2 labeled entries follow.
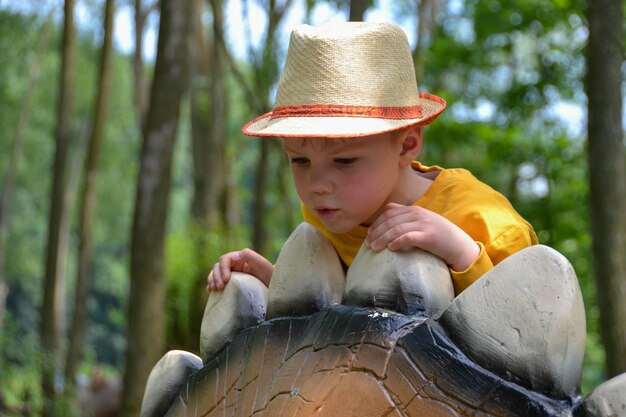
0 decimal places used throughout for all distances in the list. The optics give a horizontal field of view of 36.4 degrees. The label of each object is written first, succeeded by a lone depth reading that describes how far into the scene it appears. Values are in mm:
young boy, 1719
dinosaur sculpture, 1391
